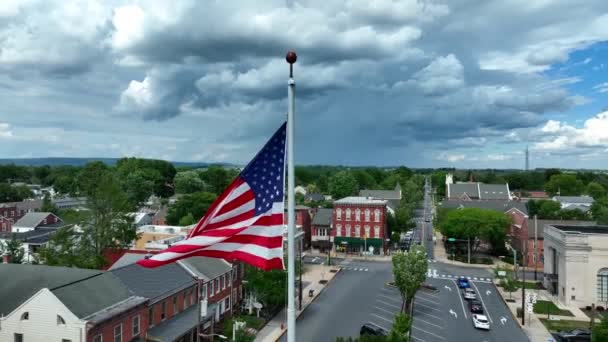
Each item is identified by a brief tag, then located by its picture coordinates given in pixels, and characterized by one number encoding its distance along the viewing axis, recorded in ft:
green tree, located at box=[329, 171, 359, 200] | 450.71
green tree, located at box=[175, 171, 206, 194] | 456.90
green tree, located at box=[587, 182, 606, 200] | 485.85
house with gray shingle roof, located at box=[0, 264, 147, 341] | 86.84
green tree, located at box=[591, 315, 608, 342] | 103.14
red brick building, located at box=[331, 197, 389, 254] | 267.18
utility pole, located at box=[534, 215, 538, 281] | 211.04
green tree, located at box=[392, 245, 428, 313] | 144.36
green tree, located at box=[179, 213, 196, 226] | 268.99
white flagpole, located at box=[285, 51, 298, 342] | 35.73
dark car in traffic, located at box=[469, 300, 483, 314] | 150.53
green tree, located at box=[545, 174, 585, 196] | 540.52
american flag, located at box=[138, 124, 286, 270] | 39.45
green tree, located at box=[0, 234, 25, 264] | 179.43
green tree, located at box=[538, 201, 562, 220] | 317.18
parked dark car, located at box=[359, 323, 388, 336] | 125.29
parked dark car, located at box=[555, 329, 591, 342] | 126.41
